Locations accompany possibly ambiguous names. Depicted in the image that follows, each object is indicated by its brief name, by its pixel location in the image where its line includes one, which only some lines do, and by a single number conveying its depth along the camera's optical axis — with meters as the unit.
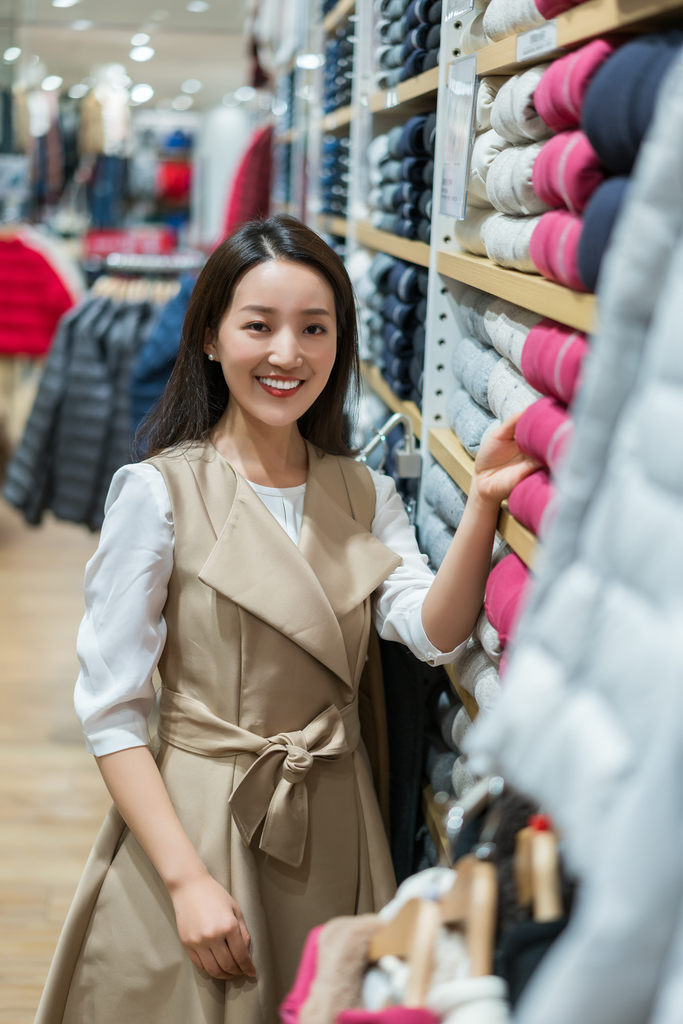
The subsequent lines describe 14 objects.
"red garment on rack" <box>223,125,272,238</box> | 4.82
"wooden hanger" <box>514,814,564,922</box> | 0.69
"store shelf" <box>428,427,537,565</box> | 1.10
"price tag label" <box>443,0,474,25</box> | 1.41
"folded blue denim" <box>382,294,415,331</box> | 1.95
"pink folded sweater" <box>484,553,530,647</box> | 1.11
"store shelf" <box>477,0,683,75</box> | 0.75
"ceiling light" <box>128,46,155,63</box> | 7.71
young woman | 1.38
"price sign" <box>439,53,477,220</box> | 1.35
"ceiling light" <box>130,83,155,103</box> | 8.78
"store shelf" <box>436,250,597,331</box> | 0.89
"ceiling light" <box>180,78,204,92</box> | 8.51
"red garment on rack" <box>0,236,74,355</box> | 4.74
